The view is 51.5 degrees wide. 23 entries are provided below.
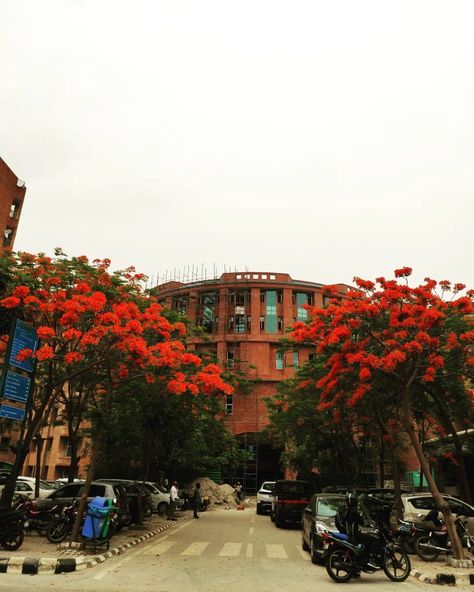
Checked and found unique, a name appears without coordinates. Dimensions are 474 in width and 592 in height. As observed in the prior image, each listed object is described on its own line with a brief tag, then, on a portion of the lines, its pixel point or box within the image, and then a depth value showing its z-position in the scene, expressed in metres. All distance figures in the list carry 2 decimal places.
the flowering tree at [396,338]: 12.70
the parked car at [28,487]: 24.08
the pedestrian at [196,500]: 24.27
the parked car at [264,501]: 29.09
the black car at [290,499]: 20.31
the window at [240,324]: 55.38
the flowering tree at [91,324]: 12.65
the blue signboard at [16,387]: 12.63
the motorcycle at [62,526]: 13.34
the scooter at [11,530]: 11.70
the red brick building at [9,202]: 39.97
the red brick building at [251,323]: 50.81
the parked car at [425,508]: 14.72
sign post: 12.60
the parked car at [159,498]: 25.58
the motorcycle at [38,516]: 13.89
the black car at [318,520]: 11.29
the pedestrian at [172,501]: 22.66
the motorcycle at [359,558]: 9.40
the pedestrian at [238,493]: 38.17
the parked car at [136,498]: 18.30
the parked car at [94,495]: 15.57
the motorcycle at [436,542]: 11.97
